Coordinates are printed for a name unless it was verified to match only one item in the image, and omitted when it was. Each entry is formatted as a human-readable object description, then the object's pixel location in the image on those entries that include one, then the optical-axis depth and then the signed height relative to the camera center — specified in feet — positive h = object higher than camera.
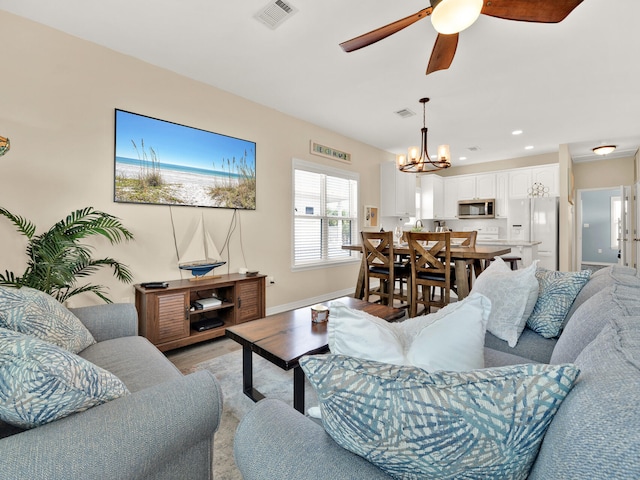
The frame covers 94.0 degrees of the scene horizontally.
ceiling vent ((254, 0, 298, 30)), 6.95 +5.37
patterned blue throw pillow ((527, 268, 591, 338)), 5.42 -1.25
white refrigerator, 17.62 +0.63
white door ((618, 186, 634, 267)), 19.36 +0.50
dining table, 10.18 -0.74
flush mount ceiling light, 17.32 +4.98
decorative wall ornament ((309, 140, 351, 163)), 14.53 +4.29
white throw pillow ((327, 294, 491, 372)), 2.61 -0.94
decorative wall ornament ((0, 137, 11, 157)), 5.38 +1.70
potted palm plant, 6.72 -0.42
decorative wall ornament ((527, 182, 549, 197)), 18.97 +2.82
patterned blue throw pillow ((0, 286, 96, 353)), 4.07 -1.20
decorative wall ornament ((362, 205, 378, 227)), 17.60 +1.17
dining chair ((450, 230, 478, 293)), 12.20 -0.18
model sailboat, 9.81 -0.61
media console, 8.36 -2.19
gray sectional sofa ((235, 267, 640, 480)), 1.47 -1.10
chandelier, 11.96 +3.22
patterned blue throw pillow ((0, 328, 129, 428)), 2.43 -1.25
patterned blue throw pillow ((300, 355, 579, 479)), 1.70 -1.07
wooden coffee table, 5.22 -2.01
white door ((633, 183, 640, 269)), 17.51 +0.28
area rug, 4.71 -3.45
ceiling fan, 5.34 +4.16
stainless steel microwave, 20.84 +1.90
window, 14.20 +1.17
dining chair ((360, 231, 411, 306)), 11.28 -1.27
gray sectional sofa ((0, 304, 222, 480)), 2.29 -1.72
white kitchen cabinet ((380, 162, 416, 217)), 18.16 +2.73
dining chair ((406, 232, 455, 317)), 10.17 -1.16
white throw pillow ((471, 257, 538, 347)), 5.41 -1.24
